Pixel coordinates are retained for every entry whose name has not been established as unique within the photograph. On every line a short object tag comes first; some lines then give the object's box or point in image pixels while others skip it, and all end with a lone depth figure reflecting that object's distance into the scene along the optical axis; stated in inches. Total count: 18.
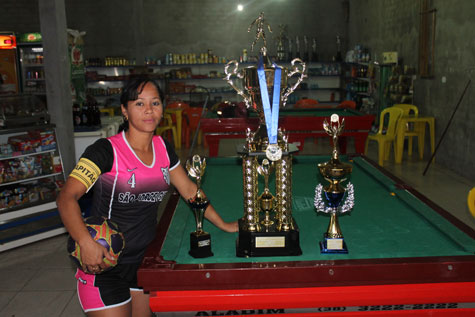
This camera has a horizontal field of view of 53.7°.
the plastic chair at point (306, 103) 366.9
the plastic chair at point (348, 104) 353.1
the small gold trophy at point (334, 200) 74.9
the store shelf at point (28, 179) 175.1
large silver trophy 73.7
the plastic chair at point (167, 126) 352.8
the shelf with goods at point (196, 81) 487.8
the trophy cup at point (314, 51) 501.4
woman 76.5
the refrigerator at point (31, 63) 428.5
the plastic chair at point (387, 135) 295.1
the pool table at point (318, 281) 69.4
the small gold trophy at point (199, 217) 73.6
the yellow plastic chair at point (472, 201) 121.7
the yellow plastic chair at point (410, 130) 301.4
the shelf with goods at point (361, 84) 399.5
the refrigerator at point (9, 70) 428.1
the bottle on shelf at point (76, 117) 214.2
